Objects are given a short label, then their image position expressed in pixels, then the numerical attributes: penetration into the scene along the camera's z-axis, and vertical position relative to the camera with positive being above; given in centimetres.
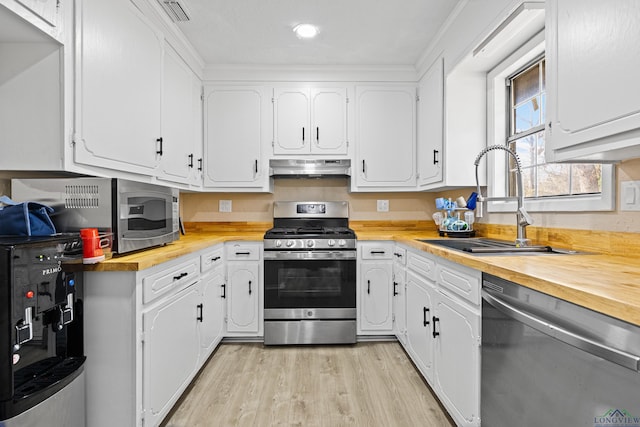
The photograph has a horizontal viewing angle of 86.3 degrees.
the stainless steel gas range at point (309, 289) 275 -60
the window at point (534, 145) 182 +45
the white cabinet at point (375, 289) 281 -62
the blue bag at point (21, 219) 129 -2
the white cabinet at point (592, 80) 100 +45
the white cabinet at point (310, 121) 308 +85
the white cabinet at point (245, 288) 279 -60
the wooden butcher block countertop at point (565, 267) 81 -19
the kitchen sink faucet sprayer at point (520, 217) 180 -1
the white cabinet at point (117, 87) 151 +66
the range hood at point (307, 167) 305 +42
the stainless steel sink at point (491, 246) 166 -18
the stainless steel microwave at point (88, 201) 150 +6
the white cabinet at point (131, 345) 144 -58
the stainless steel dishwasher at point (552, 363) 78 -42
